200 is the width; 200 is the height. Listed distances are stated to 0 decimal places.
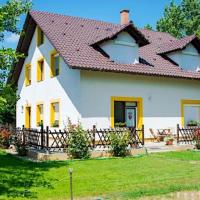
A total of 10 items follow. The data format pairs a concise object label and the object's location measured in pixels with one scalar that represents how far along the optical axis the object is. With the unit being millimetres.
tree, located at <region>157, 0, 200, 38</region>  49812
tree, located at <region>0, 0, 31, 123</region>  11598
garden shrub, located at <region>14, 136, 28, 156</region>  17984
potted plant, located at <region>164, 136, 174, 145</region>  20406
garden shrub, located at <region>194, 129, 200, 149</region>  18978
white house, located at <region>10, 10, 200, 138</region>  20328
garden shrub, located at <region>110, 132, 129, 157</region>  16719
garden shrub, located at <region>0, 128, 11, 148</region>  20386
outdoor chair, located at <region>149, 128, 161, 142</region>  22266
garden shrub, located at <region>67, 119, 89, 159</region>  16062
